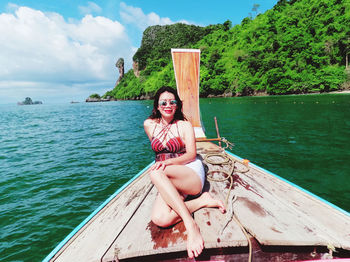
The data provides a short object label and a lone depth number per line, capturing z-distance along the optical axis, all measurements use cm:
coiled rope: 193
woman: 201
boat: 173
